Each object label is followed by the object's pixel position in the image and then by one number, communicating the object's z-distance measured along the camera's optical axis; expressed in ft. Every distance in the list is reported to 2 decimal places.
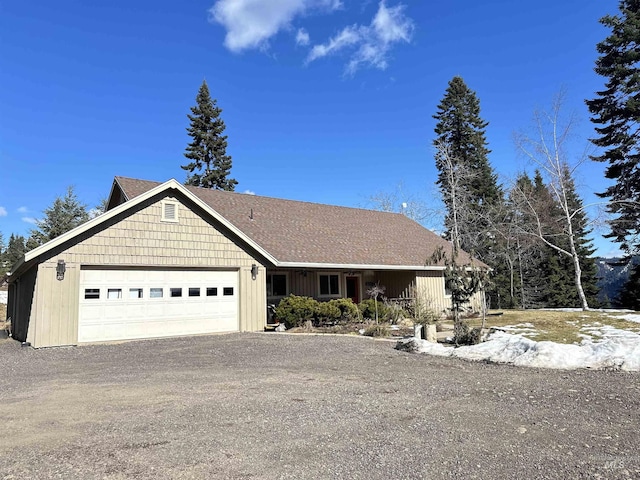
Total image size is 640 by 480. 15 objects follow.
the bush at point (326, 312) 49.32
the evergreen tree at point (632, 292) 94.44
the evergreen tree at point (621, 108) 81.10
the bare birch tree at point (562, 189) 75.87
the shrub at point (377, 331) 43.32
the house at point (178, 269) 39.06
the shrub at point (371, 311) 52.21
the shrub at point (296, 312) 48.65
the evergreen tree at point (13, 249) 129.34
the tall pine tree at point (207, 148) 124.06
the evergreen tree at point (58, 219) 102.53
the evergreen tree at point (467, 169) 108.68
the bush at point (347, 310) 50.75
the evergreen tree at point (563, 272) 112.06
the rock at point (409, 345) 33.88
